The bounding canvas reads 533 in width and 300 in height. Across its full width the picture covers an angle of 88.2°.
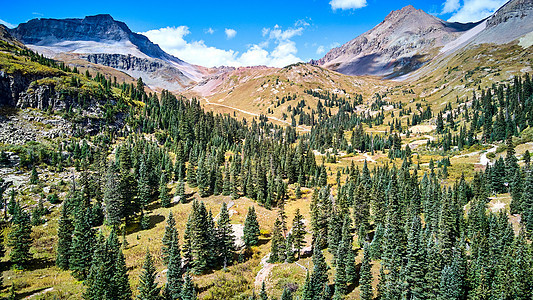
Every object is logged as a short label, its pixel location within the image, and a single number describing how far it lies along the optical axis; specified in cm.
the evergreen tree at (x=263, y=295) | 5372
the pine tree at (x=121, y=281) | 5141
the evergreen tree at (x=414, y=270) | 6047
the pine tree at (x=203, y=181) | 10738
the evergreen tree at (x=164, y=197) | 9862
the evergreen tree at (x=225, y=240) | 7138
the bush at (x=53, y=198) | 9406
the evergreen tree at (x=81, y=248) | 6203
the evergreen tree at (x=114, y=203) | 8219
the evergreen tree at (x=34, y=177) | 9919
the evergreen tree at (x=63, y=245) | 6454
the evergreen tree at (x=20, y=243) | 6178
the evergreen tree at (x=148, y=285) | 5069
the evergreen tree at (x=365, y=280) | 5892
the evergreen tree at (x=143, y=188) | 9512
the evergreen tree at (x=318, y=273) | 5906
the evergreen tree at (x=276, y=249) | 7031
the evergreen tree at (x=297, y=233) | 7331
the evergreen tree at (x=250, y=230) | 7831
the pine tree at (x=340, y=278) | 6129
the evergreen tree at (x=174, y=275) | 5650
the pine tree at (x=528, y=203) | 8040
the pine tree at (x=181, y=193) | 10246
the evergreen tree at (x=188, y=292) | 5284
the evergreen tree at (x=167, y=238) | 6719
